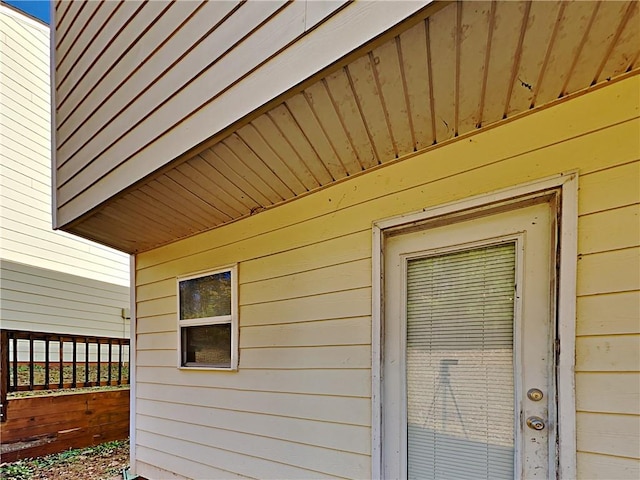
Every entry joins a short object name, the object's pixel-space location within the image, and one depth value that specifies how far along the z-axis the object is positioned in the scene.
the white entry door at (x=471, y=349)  1.47
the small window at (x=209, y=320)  2.70
